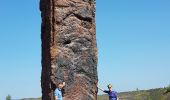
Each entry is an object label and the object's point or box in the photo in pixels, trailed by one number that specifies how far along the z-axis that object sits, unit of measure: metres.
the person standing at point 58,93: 6.77
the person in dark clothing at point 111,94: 7.60
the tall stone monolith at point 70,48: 7.16
